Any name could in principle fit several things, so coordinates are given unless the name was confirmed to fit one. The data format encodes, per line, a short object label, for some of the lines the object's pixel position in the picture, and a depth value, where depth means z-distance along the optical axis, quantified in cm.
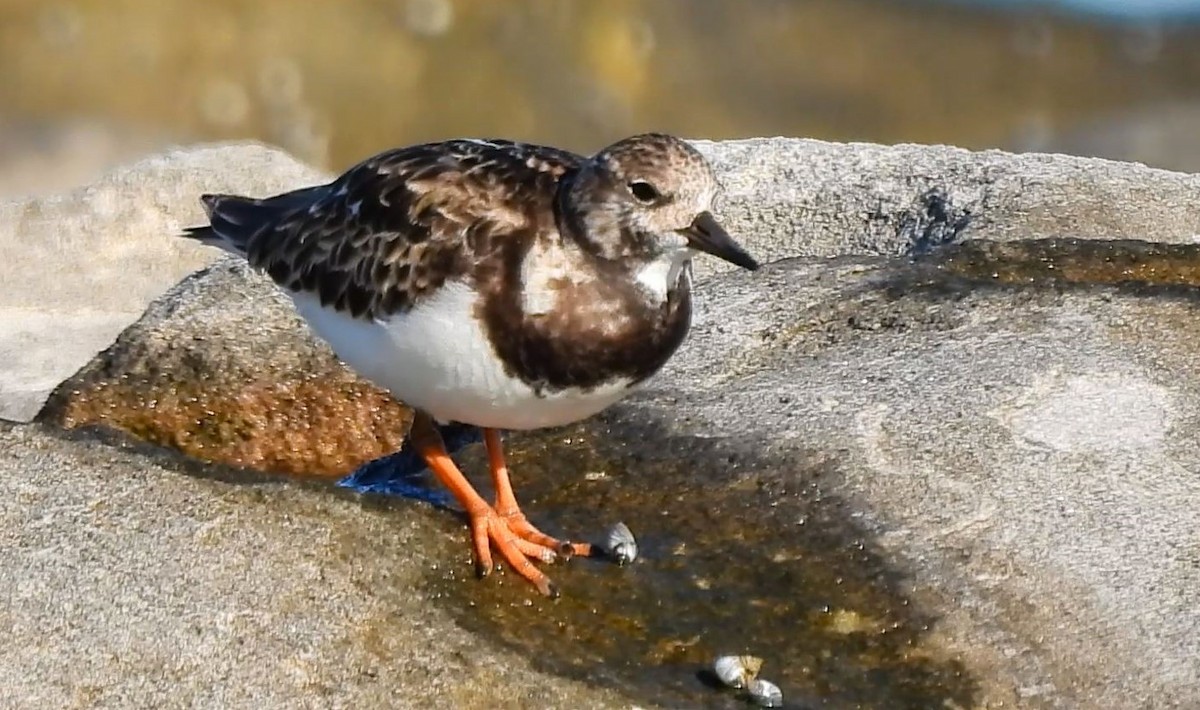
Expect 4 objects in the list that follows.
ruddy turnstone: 845
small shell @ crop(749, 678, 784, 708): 859
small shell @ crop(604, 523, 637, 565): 984
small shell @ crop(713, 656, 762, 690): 875
